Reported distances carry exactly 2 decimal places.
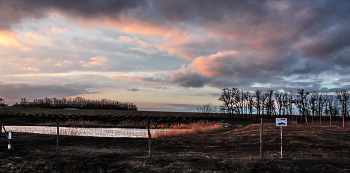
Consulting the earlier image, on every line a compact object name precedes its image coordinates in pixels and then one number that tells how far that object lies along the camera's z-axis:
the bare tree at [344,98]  101.98
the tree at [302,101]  106.72
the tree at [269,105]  108.25
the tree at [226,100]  110.25
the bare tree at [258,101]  109.19
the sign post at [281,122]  13.33
